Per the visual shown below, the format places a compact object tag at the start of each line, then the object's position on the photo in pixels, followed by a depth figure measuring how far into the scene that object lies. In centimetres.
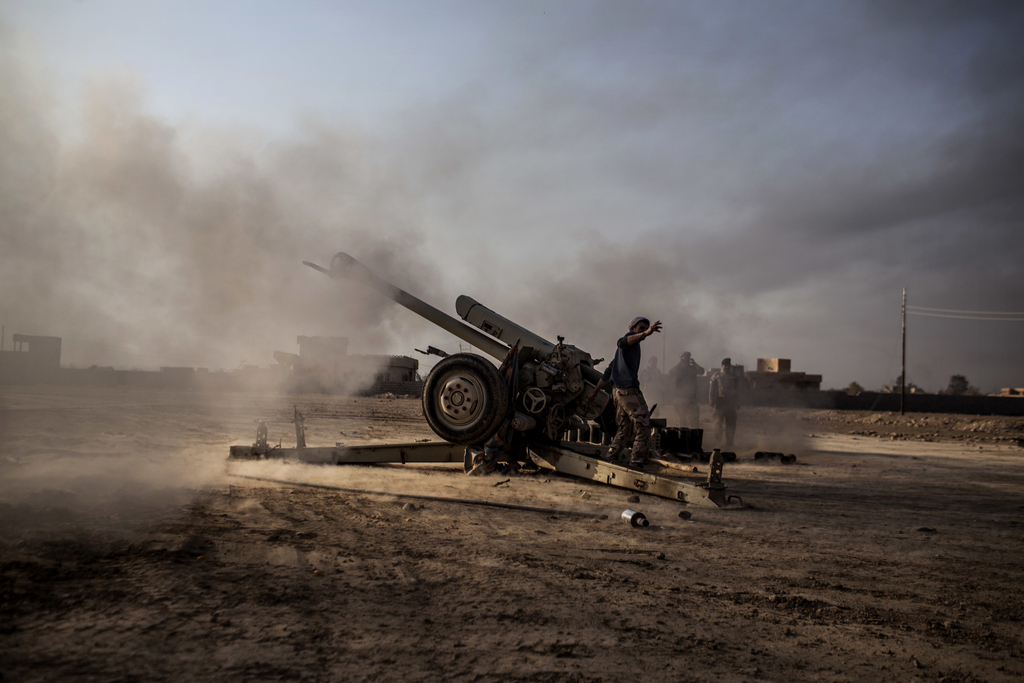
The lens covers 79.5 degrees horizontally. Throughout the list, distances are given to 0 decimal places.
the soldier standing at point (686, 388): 1288
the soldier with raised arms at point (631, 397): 713
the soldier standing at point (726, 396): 1214
